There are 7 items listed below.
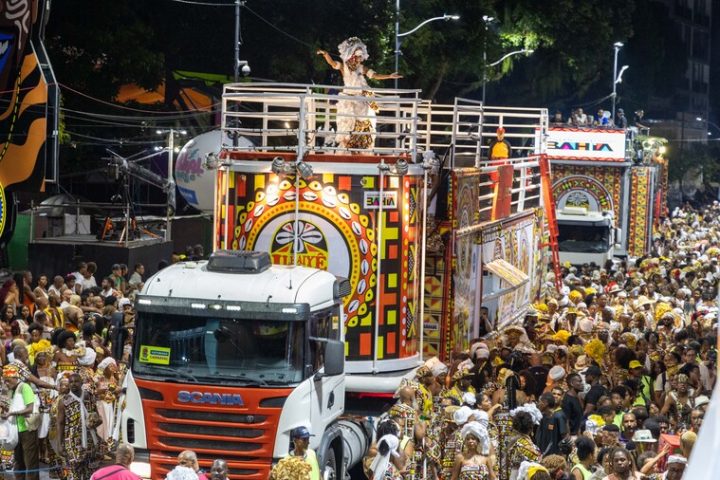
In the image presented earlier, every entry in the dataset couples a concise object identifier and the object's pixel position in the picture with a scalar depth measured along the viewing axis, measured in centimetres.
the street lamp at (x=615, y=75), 5986
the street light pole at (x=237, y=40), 3240
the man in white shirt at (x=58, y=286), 2095
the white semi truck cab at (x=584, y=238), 3781
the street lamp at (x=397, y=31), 3856
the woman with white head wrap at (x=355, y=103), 1634
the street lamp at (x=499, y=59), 5248
